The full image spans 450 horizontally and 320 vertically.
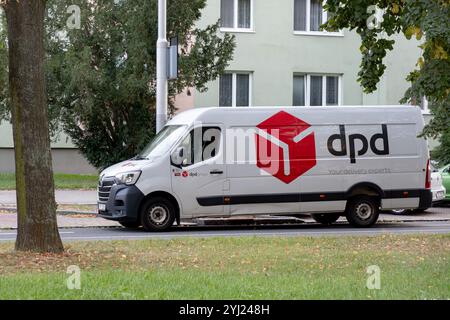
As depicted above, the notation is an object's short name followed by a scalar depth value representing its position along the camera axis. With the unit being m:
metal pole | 22.20
